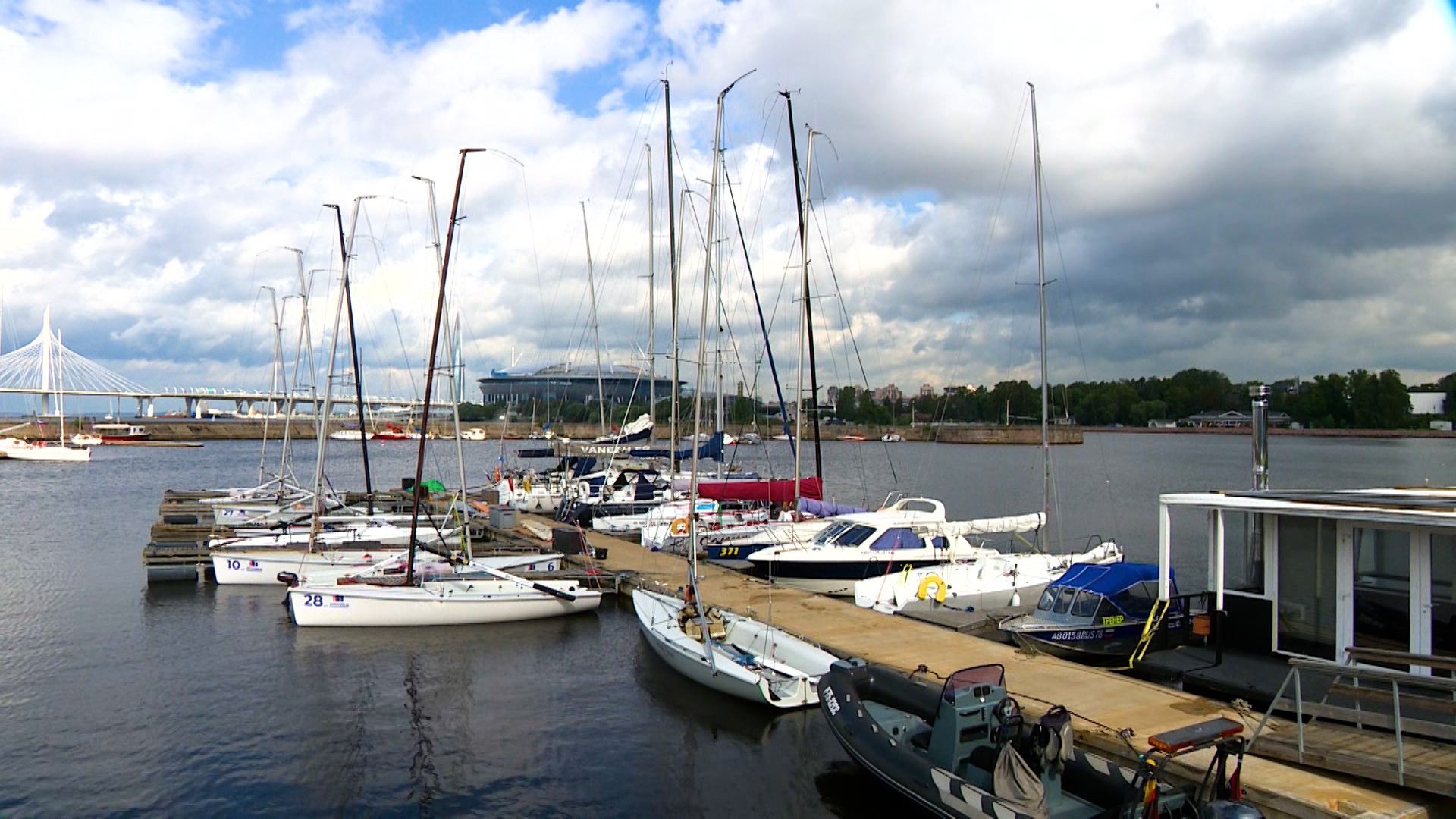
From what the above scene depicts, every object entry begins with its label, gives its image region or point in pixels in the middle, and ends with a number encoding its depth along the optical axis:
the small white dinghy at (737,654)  15.01
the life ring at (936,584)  20.69
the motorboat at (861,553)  24.09
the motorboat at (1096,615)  15.61
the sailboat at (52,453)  93.00
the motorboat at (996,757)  9.24
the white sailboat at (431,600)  21.69
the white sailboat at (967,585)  20.61
